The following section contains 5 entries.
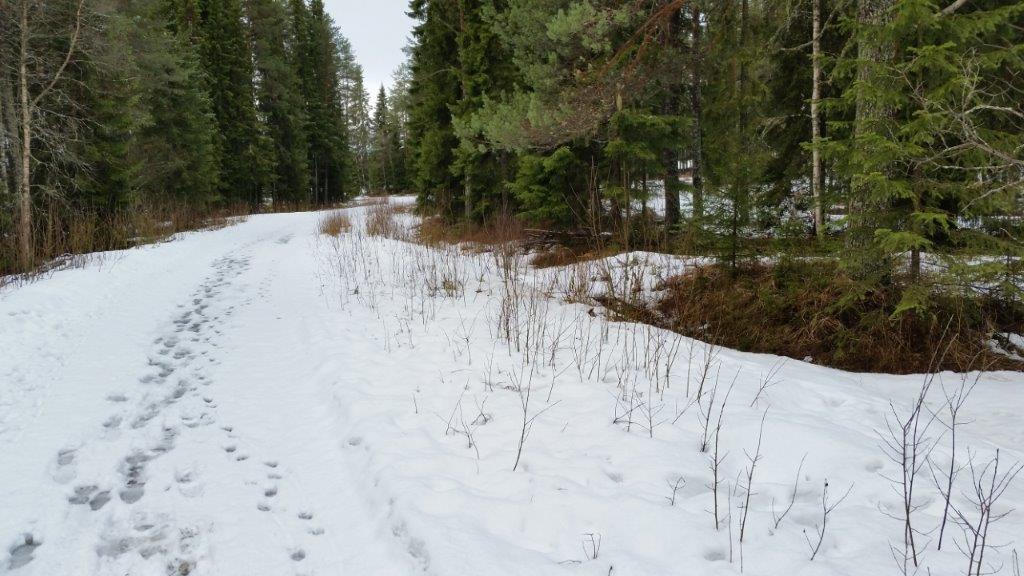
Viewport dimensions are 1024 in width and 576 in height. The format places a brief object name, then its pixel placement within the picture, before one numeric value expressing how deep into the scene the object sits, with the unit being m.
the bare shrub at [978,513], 1.98
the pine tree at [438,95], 14.50
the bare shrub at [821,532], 2.07
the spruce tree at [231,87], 24.12
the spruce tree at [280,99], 27.88
